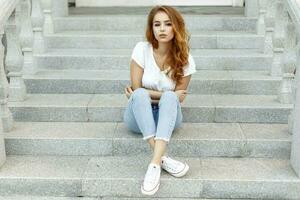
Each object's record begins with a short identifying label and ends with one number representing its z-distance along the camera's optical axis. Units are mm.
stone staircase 3051
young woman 2971
